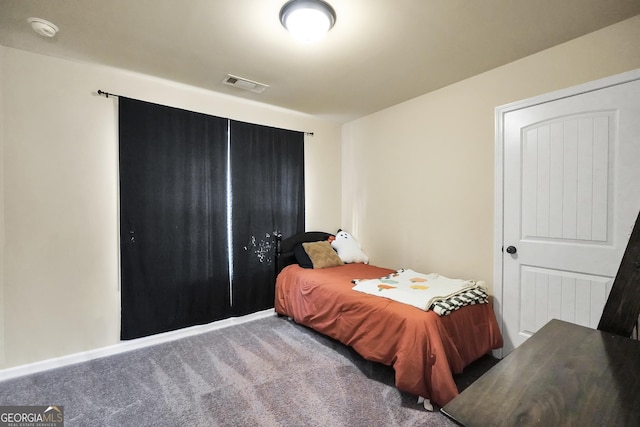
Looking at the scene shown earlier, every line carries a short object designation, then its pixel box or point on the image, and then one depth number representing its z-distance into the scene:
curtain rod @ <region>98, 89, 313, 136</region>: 2.45
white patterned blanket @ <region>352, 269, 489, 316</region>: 2.03
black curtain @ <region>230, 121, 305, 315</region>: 3.17
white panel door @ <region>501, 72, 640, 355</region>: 1.87
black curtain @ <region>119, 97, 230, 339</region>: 2.57
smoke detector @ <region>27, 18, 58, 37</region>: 1.84
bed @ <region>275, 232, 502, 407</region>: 1.80
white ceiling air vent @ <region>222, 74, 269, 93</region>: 2.69
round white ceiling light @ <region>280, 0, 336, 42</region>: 1.67
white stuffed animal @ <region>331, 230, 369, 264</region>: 3.53
